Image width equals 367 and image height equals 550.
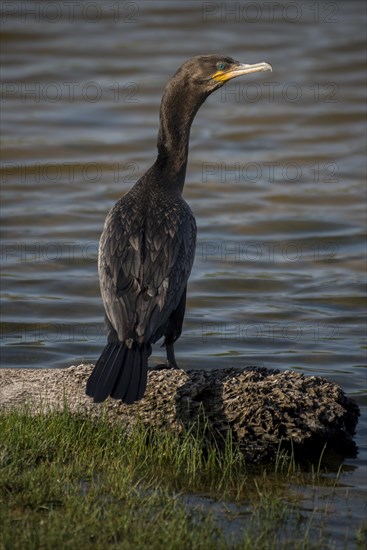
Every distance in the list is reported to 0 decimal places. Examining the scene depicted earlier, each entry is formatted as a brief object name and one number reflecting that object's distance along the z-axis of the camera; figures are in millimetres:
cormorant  11836
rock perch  12203
